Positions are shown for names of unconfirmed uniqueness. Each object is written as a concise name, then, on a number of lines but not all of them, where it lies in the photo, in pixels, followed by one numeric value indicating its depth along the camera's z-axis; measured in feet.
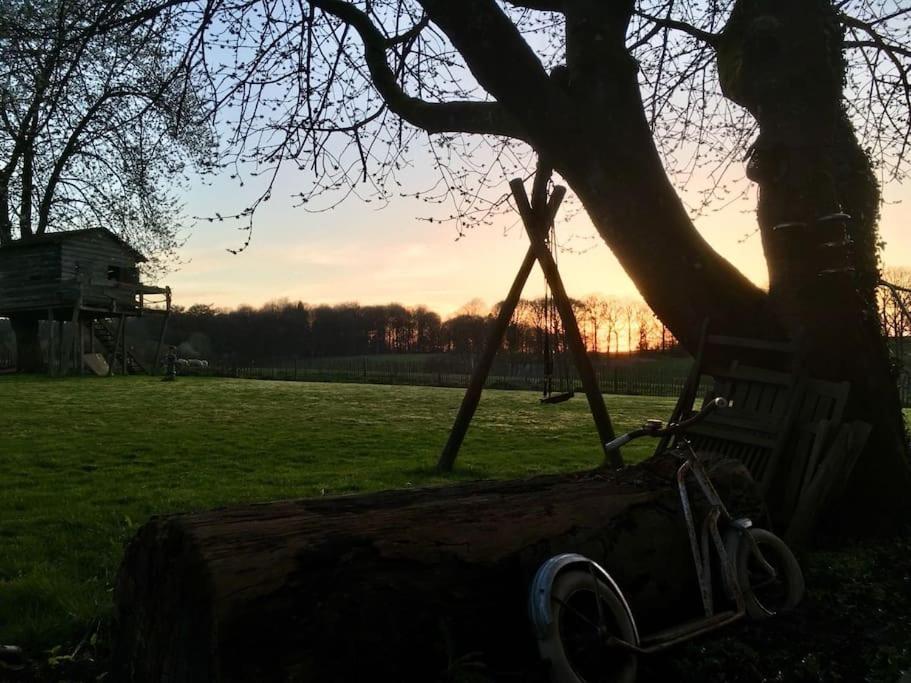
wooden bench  17.92
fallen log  8.52
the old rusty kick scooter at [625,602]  9.67
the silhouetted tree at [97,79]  25.66
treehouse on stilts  116.47
